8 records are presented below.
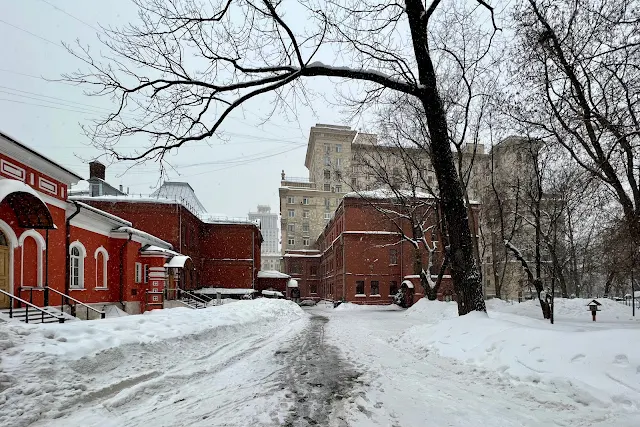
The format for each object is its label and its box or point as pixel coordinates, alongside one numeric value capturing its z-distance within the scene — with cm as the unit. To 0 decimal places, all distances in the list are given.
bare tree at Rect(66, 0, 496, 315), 929
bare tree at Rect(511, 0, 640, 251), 954
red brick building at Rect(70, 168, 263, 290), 3175
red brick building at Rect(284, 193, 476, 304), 4225
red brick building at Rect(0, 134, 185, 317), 1248
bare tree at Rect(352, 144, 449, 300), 2425
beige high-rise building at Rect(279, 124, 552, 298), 4372
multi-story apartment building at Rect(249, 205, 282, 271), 17772
